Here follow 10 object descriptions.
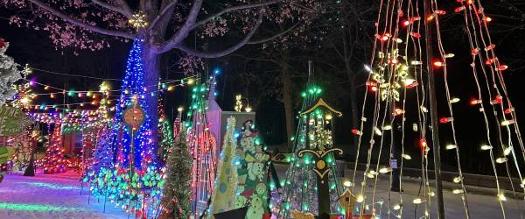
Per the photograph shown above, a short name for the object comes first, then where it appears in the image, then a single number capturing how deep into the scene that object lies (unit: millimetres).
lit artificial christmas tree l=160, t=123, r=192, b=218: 8211
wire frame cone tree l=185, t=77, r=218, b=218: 10438
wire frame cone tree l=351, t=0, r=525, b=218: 3977
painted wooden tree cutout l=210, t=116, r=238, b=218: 7969
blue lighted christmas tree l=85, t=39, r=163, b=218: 12078
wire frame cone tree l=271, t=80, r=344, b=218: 8719
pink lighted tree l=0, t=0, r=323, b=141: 14492
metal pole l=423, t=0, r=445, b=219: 3939
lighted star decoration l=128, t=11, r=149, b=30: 13953
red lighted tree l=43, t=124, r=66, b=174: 21714
